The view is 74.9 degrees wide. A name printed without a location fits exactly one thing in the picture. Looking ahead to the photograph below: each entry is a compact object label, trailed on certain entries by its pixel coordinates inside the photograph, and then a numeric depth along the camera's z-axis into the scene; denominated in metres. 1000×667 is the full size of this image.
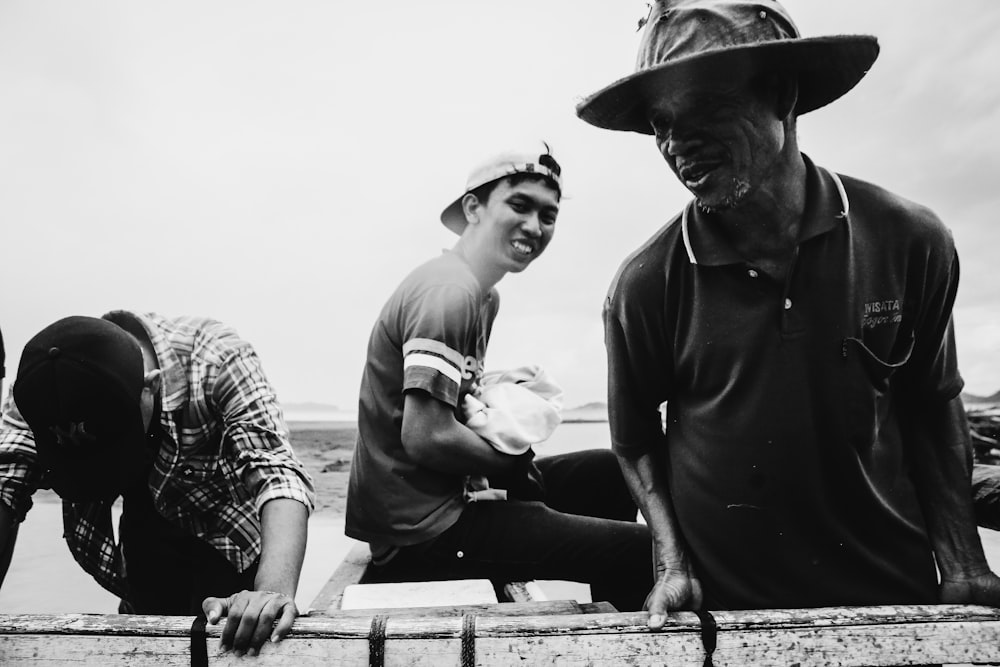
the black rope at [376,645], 1.18
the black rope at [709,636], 1.19
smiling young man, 2.04
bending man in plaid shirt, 1.60
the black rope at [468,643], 1.18
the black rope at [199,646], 1.21
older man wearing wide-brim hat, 1.34
